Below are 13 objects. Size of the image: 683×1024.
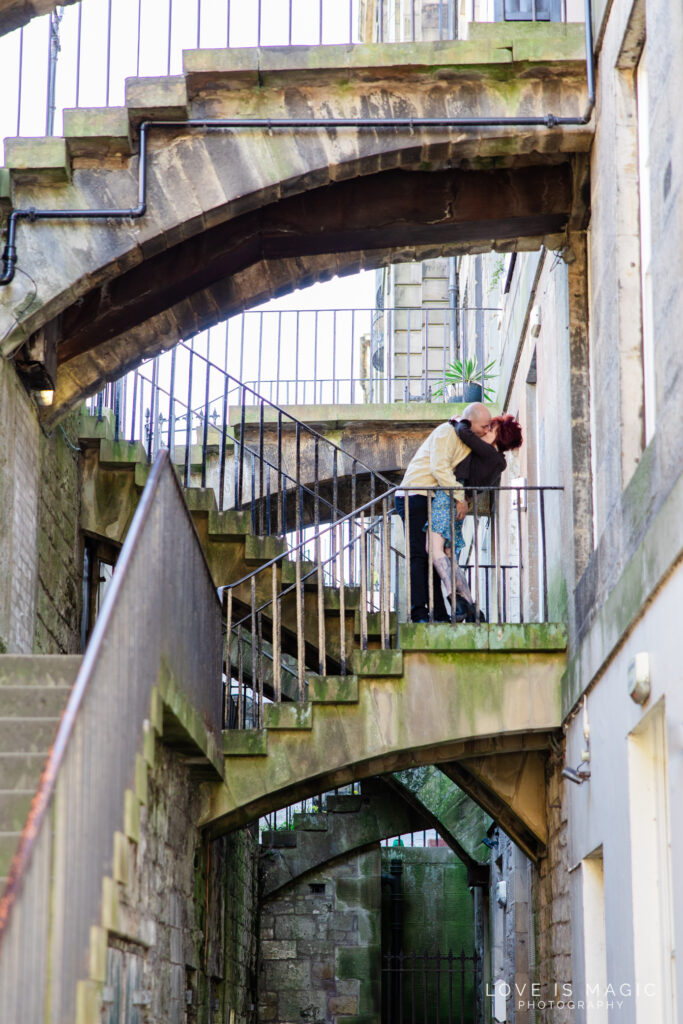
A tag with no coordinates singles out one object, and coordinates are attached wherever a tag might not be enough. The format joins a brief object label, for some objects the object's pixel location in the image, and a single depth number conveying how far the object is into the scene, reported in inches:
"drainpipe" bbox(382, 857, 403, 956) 1277.1
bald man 728.3
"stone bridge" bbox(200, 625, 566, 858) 659.4
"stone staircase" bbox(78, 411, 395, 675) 775.1
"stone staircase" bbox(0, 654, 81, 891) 412.8
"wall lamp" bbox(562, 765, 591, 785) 589.7
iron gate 1245.7
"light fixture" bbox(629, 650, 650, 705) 457.4
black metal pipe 598.9
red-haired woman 717.9
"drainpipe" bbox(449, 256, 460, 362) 1438.2
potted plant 1064.8
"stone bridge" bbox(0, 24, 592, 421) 600.7
